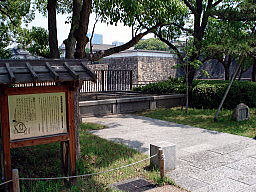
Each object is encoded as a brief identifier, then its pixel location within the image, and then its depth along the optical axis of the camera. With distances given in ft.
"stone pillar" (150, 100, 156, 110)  44.47
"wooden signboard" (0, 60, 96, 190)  14.32
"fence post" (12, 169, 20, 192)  12.50
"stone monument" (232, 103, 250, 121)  33.63
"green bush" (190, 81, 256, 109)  42.42
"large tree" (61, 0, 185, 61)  24.48
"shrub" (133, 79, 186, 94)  48.73
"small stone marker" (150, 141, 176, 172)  18.24
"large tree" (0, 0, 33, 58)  43.77
